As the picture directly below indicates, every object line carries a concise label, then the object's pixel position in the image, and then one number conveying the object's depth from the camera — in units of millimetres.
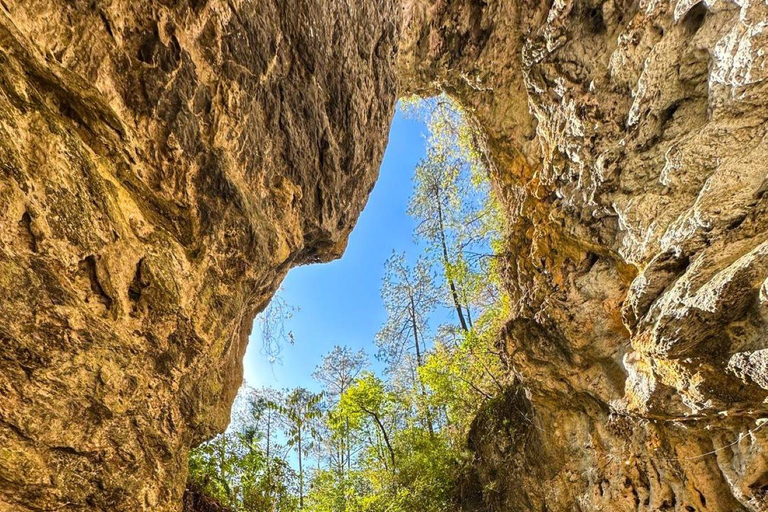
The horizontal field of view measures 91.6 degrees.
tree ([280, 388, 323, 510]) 6375
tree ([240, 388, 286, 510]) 5949
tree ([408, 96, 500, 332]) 8844
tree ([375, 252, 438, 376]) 12695
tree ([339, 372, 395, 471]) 7957
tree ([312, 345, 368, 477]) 14406
